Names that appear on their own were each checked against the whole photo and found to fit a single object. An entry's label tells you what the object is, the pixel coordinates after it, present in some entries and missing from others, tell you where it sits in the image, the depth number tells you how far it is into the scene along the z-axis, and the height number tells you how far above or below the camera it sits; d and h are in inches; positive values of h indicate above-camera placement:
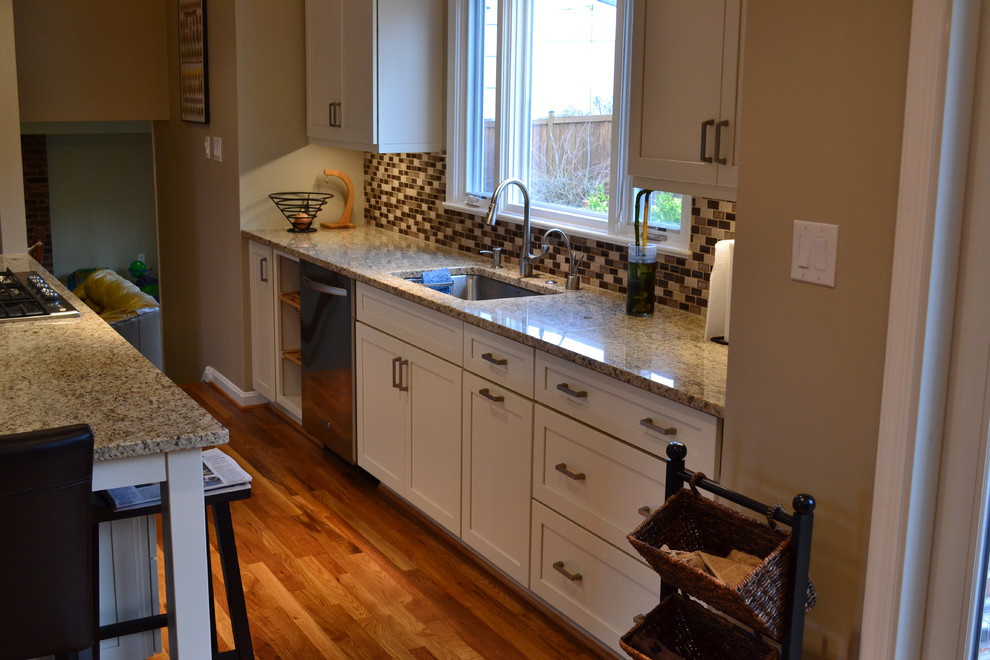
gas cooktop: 119.7 -20.1
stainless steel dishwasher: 160.6 -35.0
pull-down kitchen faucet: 144.9 -15.8
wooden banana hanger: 202.5 -12.4
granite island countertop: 78.0 -22.0
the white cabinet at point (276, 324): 188.4 -34.4
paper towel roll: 108.0 -15.6
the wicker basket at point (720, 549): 70.5 -29.8
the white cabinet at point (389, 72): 169.0 +11.3
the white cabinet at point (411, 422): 133.6 -38.8
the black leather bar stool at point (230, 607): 95.0 -43.1
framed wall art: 206.8 +14.9
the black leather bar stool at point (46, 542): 67.4 -27.4
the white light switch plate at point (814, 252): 74.3 -7.6
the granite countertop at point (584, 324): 97.0 -20.7
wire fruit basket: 194.5 -13.0
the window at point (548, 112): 136.9 +4.5
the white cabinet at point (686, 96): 99.8 +4.9
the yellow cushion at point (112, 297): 203.8 -32.7
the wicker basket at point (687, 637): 77.9 -37.4
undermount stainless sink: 153.9 -21.7
